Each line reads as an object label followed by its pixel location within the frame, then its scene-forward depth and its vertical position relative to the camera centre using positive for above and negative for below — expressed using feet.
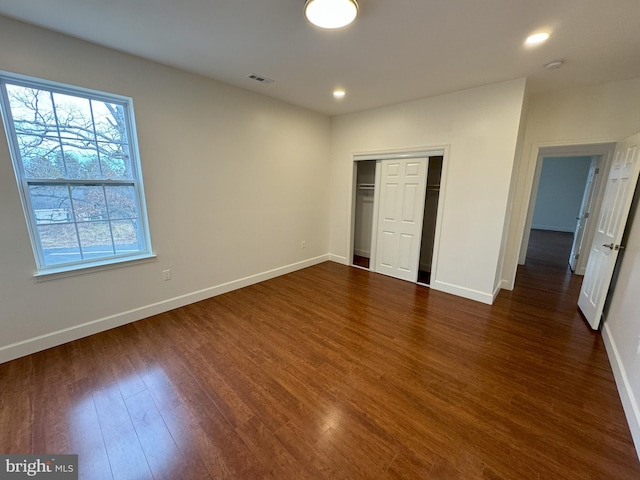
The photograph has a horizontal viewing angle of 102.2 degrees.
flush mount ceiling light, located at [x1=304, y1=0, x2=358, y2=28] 5.27 +3.68
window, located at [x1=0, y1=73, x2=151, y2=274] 7.02 +0.44
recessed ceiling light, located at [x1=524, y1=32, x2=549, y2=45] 6.62 +3.96
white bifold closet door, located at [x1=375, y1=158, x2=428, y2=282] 12.82 -1.37
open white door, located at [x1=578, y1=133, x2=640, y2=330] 8.41 -1.22
